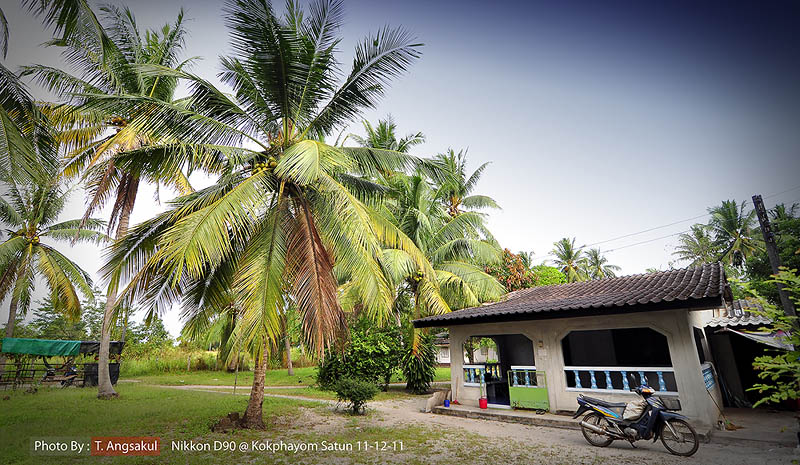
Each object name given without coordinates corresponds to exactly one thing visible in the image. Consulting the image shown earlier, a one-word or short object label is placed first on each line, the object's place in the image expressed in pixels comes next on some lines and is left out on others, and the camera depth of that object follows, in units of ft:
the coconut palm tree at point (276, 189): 19.90
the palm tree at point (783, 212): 64.28
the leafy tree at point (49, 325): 95.30
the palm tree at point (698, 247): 105.09
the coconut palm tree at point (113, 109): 22.40
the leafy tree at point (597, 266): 134.51
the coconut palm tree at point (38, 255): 48.34
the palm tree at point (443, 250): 44.14
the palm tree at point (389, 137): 53.83
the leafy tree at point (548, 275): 81.41
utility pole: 21.60
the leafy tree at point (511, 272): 61.57
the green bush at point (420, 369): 47.03
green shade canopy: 51.34
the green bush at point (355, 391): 31.35
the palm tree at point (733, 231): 94.84
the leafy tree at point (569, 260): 120.57
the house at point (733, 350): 30.89
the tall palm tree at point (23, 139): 17.24
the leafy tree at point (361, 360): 41.50
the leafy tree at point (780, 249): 55.01
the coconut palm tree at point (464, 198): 63.31
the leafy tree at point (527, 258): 95.07
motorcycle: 18.76
